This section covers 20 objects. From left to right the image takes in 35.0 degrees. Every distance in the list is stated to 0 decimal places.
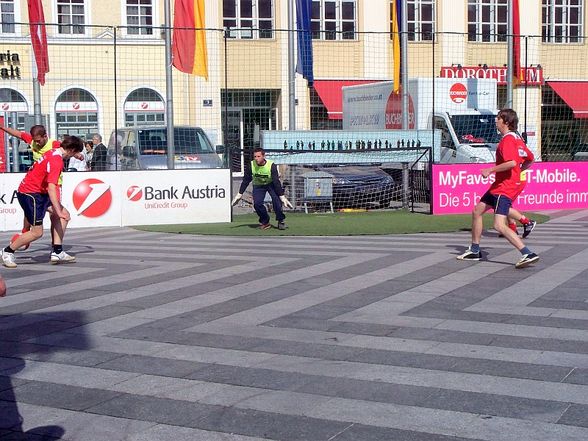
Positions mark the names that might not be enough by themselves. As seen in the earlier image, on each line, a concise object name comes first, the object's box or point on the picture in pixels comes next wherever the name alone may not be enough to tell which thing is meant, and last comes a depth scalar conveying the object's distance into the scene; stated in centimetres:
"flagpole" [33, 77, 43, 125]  2373
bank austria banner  1795
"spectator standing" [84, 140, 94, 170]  2090
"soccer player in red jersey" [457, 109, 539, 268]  1118
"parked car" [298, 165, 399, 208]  2108
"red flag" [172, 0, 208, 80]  2138
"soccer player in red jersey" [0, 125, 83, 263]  1233
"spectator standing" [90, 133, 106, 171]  1998
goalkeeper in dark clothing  1677
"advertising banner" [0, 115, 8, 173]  2023
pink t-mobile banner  1995
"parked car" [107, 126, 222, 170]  2127
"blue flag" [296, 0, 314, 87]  2395
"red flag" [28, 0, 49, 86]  2181
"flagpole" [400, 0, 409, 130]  2358
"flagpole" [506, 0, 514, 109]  2578
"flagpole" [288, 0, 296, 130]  2380
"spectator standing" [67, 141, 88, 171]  1958
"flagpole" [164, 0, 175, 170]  2119
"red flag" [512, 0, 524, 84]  2692
